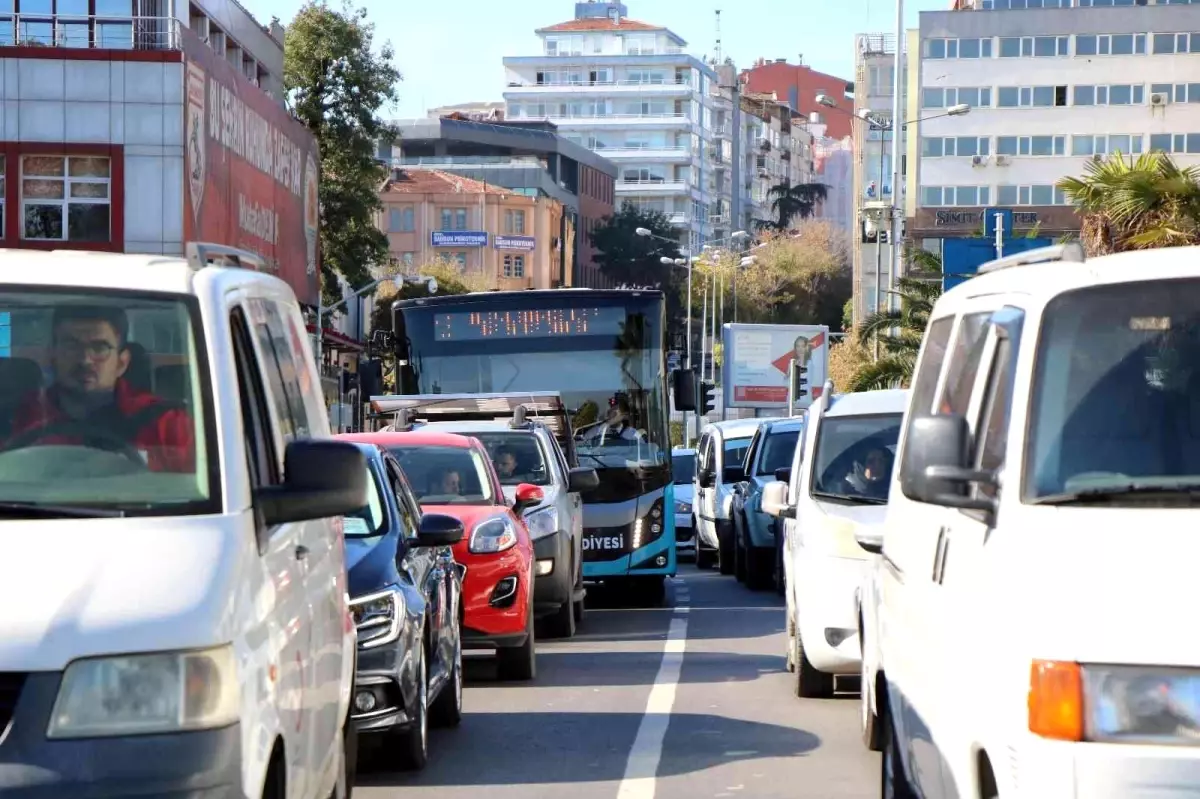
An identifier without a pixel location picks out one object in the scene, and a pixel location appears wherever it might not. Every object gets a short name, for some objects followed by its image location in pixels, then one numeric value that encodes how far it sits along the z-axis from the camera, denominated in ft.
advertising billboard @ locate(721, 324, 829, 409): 228.22
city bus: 76.74
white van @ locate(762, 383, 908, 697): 40.14
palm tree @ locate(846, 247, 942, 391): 154.61
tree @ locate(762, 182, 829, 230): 581.53
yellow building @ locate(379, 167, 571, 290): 458.09
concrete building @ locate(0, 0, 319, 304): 175.73
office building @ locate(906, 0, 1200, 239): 333.21
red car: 45.42
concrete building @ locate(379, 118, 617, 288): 481.46
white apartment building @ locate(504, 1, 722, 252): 586.04
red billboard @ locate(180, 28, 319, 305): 179.63
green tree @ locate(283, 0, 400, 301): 234.99
